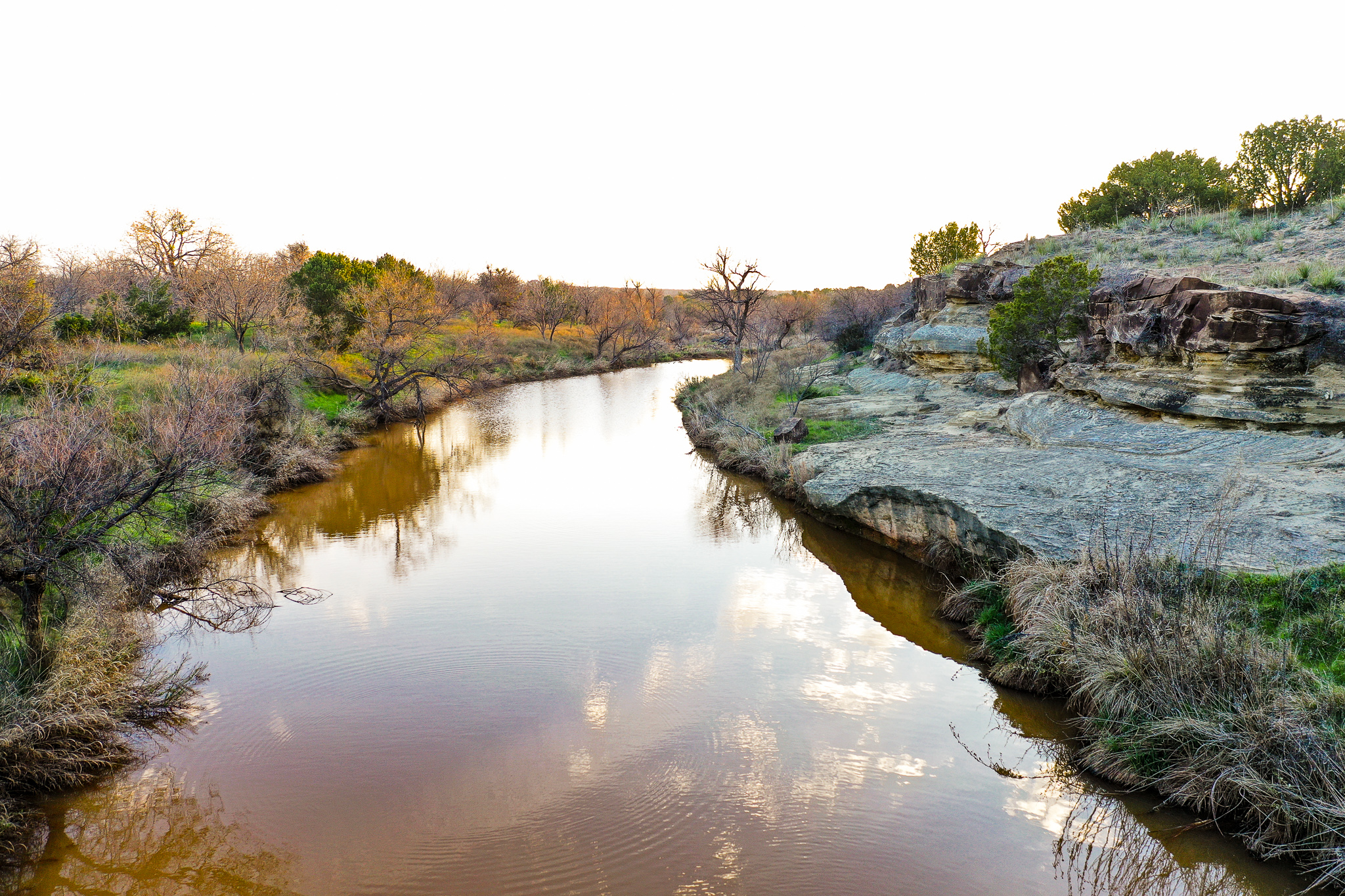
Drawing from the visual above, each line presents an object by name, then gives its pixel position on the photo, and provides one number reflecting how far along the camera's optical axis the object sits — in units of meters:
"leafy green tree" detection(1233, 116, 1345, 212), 24.62
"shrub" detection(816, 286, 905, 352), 37.28
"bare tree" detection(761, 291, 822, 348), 42.06
